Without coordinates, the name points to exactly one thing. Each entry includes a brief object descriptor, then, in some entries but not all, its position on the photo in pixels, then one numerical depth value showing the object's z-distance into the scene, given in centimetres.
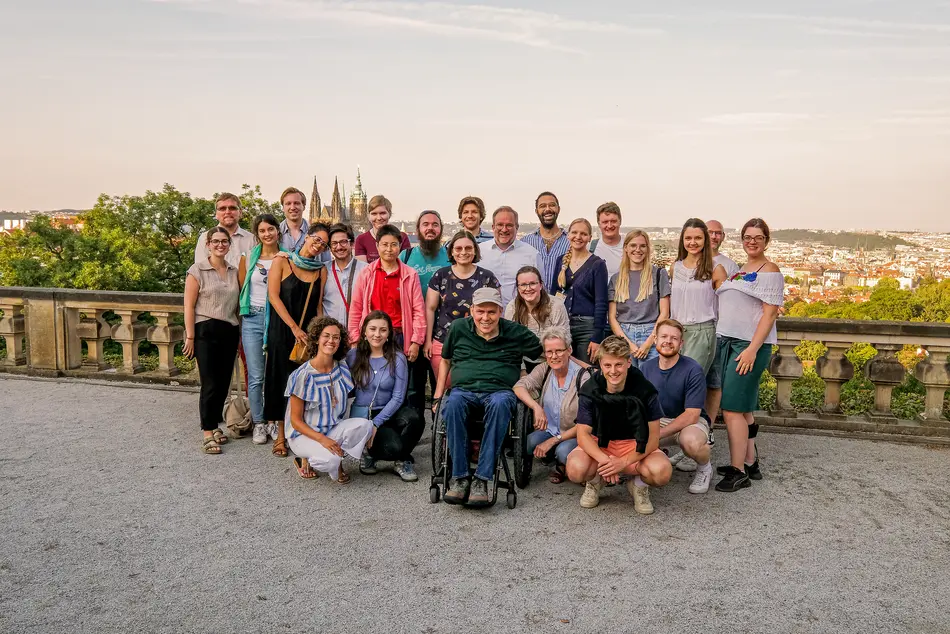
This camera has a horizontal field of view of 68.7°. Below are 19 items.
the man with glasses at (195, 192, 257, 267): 588
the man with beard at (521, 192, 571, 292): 575
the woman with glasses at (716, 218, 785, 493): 474
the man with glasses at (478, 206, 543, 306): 562
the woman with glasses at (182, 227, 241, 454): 555
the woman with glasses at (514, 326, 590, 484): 471
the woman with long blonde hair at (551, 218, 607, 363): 527
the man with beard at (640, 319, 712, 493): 456
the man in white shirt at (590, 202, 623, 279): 568
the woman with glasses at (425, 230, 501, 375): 516
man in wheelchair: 439
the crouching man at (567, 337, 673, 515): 427
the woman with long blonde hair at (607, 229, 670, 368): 517
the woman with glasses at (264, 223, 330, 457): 541
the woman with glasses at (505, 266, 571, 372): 498
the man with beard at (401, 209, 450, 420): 554
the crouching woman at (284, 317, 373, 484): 476
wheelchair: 441
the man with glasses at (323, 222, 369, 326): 564
